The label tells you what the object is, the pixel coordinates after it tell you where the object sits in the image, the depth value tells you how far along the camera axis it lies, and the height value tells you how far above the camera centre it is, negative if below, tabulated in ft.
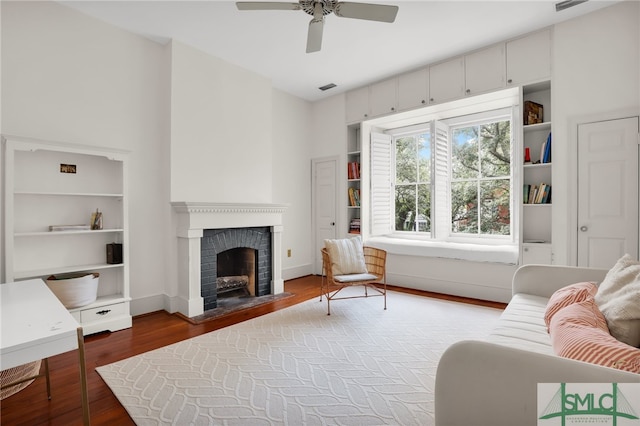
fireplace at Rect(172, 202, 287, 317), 11.04 -1.05
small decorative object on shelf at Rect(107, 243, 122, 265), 9.91 -1.26
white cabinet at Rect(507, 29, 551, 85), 10.80 +5.37
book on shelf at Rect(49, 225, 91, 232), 8.96 -0.43
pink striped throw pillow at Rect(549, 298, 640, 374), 3.30 -1.55
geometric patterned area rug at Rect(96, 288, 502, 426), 5.77 -3.57
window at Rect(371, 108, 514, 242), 13.57 +1.58
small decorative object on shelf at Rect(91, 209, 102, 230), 9.55 -0.25
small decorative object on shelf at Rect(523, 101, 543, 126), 11.25 +3.51
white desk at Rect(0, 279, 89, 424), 3.76 -1.54
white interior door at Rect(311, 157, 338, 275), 16.94 +0.53
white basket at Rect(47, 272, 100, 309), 8.59 -2.09
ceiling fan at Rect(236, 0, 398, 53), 7.41 +4.86
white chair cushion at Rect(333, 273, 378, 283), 10.99 -2.26
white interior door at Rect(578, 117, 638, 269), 9.43 +0.66
